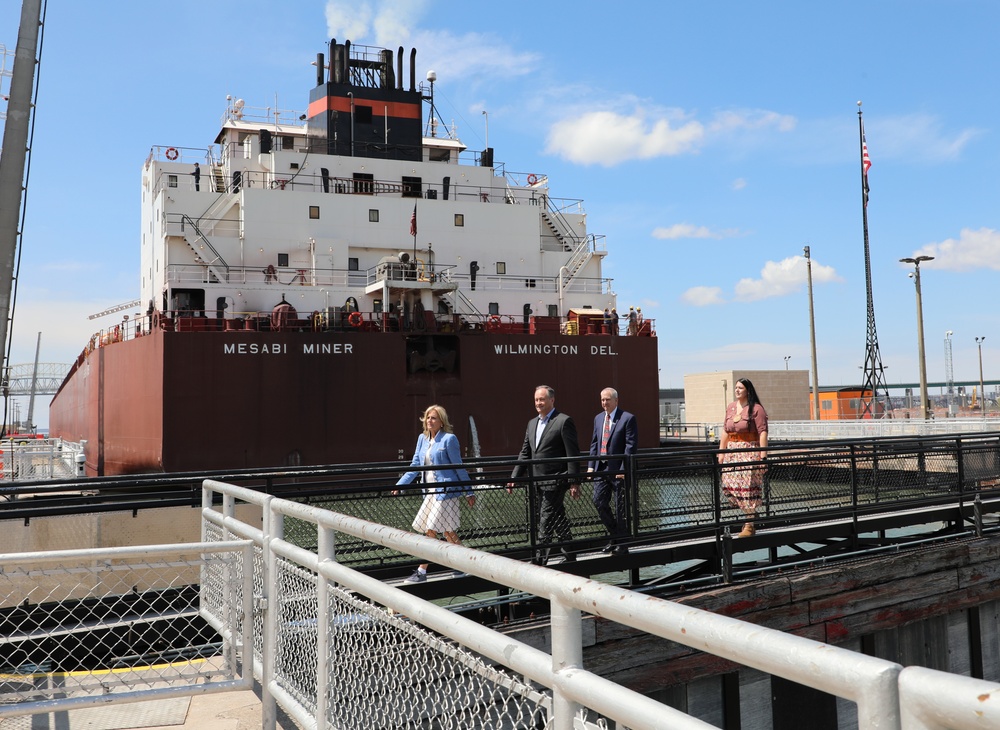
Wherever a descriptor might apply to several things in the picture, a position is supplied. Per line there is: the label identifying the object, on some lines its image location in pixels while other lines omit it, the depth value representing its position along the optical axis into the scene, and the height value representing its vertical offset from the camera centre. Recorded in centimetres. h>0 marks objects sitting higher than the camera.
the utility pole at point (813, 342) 3619 +318
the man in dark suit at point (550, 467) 704 -38
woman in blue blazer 637 -43
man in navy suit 728 -35
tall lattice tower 4147 +218
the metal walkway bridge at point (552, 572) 146 -66
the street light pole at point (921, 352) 2895 +215
